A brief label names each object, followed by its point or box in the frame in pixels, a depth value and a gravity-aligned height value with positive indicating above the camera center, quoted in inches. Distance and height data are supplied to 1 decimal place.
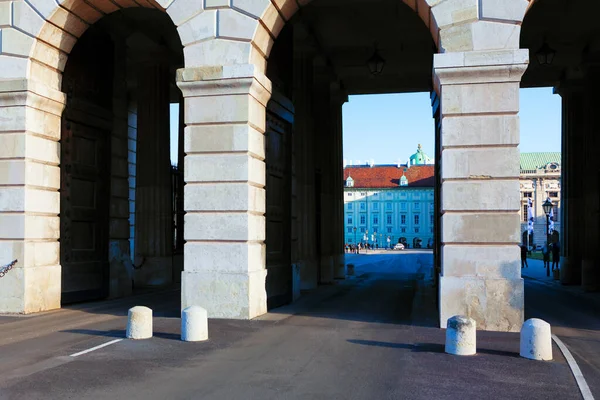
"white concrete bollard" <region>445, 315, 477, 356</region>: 359.6 -66.4
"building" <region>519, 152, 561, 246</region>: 4653.1 +259.1
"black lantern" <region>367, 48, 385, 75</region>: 713.0 +184.1
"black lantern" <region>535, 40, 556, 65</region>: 718.5 +197.1
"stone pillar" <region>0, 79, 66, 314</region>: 535.2 +25.3
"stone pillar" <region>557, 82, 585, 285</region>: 965.2 +57.9
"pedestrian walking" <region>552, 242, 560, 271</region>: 1328.1 -62.9
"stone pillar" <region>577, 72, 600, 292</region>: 887.1 +52.5
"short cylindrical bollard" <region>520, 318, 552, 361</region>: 349.4 -66.9
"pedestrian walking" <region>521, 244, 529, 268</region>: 1531.6 -97.8
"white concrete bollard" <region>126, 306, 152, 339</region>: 409.1 -68.5
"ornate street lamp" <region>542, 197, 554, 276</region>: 1373.8 +38.2
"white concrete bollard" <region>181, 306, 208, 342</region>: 401.1 -68.0
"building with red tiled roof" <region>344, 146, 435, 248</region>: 5172.2 +122.9
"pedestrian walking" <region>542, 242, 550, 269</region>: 1340.8 -72.8
